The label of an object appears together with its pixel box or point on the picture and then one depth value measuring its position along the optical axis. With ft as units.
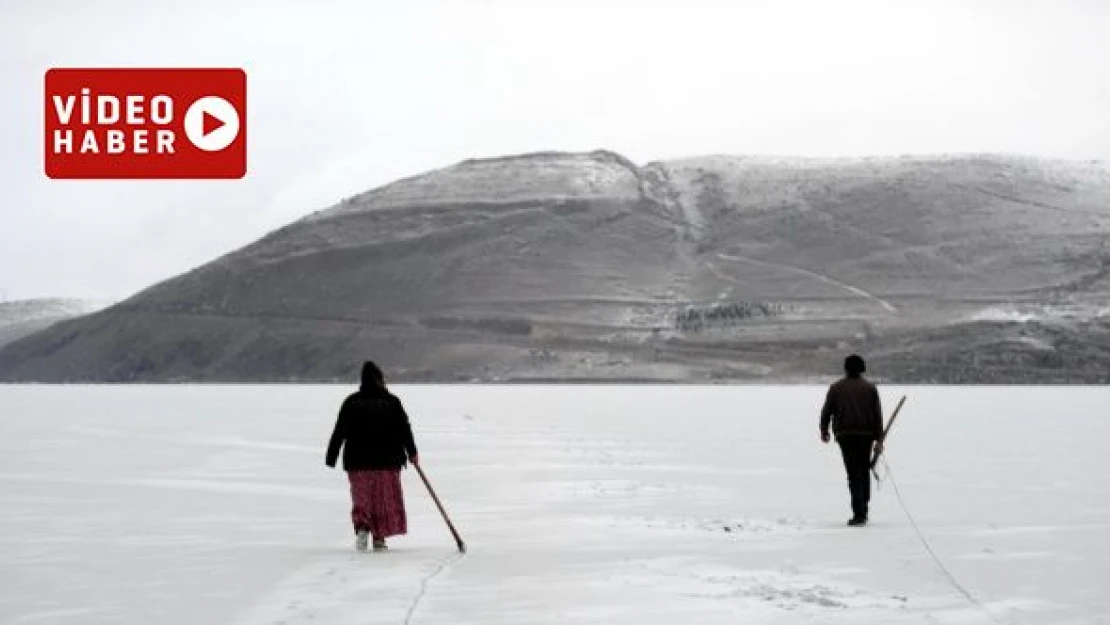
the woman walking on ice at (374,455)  52.31
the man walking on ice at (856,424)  60.80
